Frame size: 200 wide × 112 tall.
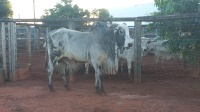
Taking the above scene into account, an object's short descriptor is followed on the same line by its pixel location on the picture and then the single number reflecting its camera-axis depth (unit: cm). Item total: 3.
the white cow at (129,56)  1028
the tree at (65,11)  2136
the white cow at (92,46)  789
